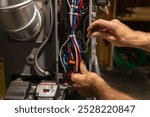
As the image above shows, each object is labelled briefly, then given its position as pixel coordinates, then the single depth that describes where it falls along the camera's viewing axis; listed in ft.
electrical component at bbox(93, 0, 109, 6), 3.92
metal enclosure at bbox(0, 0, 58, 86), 4.23
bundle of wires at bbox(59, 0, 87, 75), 3.92
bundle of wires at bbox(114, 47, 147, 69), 9.93
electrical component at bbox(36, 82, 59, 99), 3.69
